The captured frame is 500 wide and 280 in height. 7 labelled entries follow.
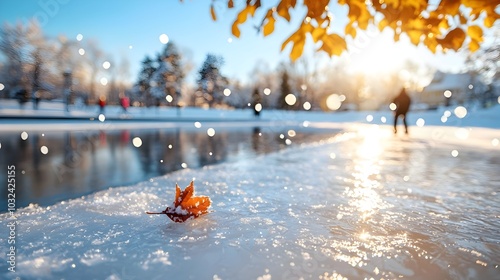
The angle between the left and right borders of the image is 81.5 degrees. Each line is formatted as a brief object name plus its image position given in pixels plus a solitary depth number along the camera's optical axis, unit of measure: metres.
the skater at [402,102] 11.03
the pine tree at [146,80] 40.22
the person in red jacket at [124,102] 26.75
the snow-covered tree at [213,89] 32.61
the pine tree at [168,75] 33.34
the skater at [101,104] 26.47
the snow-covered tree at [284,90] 45.56
